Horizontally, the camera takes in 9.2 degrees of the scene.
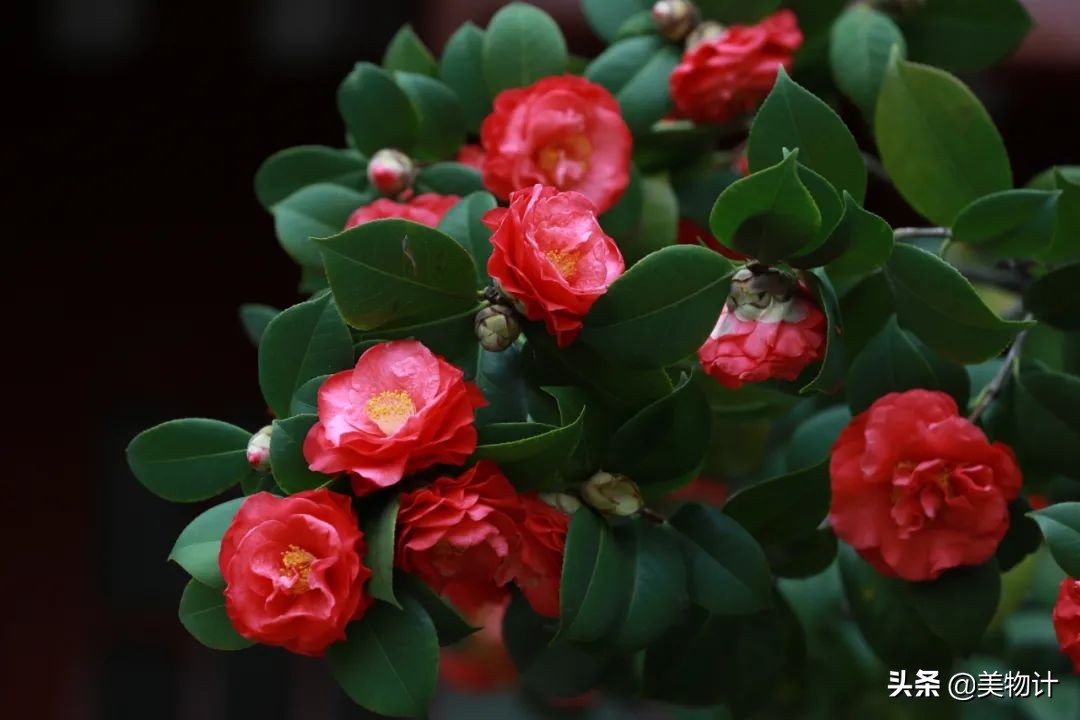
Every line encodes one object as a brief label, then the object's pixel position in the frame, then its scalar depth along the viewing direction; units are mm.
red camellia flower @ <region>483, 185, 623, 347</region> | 2640
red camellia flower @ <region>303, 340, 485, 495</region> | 2627
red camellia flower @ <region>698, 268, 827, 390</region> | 2660
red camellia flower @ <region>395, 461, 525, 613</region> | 2628
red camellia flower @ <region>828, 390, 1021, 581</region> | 2709
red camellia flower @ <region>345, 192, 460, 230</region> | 2763
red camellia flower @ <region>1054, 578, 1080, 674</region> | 2653
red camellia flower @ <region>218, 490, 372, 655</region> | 2619
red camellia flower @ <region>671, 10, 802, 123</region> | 2843
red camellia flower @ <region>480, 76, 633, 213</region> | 2777
